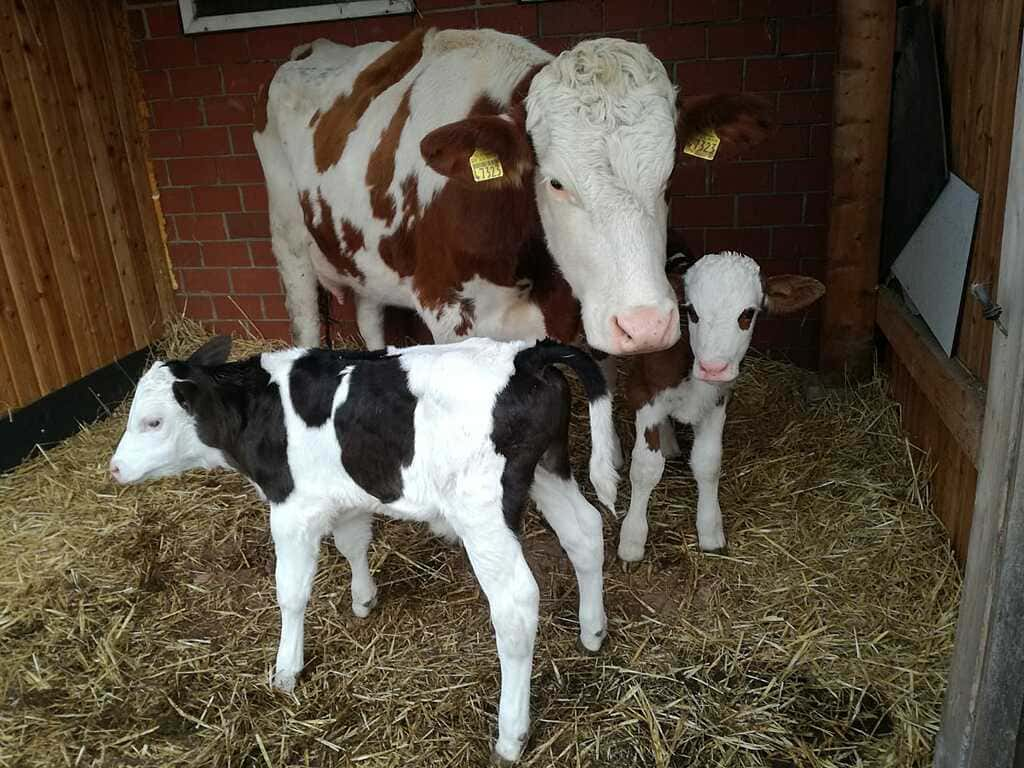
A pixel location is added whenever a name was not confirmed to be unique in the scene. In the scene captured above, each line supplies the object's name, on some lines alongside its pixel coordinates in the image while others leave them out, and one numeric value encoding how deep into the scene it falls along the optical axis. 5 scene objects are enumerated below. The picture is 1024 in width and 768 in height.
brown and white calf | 2.65
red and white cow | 2.51
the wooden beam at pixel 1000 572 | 1.62
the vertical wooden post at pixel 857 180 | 3.70
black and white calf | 2.14
